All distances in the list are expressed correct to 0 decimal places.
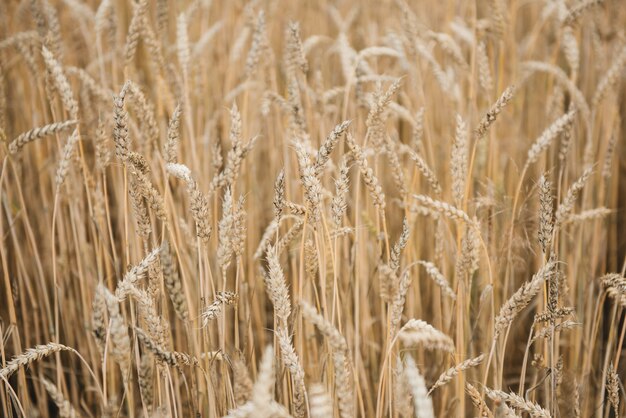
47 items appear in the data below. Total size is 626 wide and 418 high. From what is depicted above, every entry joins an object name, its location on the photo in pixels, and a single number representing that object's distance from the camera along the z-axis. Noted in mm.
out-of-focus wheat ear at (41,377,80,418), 858
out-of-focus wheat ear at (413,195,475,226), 1044
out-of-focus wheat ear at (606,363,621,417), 1024
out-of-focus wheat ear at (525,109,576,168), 1228
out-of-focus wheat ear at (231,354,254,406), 862
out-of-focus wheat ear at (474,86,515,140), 1064
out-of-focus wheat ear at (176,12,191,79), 1425
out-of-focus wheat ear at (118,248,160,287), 917
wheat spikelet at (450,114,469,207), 1102
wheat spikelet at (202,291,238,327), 943
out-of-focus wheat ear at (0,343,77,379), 957
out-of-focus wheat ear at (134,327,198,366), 808
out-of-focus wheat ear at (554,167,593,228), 1114
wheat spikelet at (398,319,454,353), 875
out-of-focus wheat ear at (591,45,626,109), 1575
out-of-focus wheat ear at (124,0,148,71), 1292
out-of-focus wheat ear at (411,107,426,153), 1363
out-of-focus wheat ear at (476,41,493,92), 1393
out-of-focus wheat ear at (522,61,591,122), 1607
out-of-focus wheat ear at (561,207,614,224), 1360
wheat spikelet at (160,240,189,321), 870
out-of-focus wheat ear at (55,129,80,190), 1117
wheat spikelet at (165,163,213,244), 911
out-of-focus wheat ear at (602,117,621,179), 1471
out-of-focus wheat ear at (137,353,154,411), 854
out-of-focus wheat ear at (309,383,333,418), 732
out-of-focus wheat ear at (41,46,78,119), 1202
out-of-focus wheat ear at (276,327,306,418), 886
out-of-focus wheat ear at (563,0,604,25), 1516
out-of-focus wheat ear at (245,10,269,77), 1484
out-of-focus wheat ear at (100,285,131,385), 791
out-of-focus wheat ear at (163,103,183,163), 1021
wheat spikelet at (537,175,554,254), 975
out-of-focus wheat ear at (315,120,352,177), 947
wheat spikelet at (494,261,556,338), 923
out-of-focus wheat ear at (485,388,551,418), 940
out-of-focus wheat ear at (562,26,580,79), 1607
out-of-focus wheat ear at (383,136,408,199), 1185
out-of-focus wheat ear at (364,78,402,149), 1067
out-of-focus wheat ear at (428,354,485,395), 976
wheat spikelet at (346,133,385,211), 998
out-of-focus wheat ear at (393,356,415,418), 870
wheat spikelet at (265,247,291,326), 902
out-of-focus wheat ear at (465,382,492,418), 1000
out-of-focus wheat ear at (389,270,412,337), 985
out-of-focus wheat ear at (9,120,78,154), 1152
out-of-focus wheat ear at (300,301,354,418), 816
